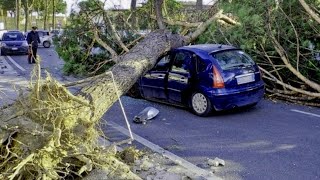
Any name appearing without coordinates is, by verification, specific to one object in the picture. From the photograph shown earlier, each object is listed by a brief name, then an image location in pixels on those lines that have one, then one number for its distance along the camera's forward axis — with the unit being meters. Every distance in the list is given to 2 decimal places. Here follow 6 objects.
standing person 18.48
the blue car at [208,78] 7.52
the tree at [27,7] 51.58
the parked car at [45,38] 34.84
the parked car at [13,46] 24.92
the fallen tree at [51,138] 4.12
